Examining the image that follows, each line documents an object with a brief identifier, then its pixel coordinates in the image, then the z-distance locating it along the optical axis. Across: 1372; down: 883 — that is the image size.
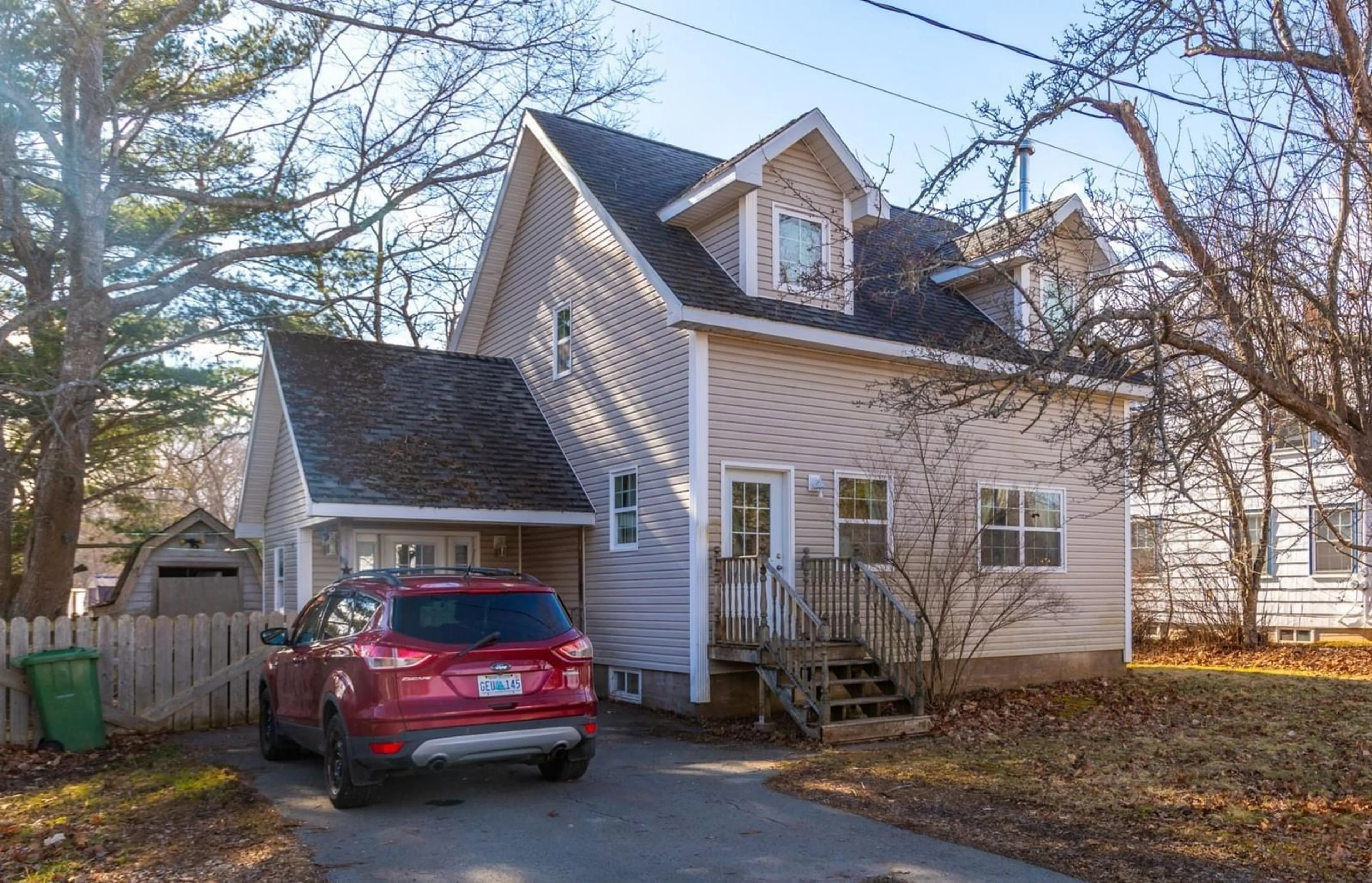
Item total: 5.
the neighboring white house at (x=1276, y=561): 21.27
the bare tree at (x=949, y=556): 13.98
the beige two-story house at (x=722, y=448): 12.20
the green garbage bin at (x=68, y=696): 10.45
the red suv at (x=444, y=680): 7.44
